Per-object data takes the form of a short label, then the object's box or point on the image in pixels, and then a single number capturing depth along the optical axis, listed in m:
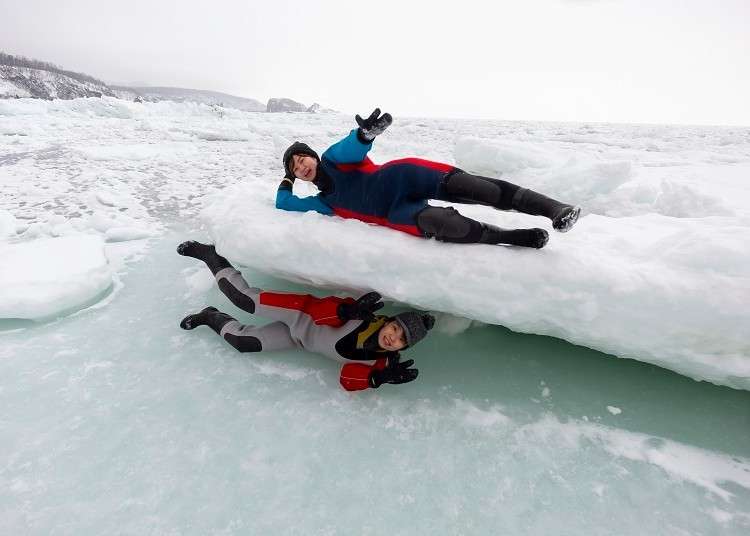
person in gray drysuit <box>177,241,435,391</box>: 1.77
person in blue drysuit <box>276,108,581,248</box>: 1.82
